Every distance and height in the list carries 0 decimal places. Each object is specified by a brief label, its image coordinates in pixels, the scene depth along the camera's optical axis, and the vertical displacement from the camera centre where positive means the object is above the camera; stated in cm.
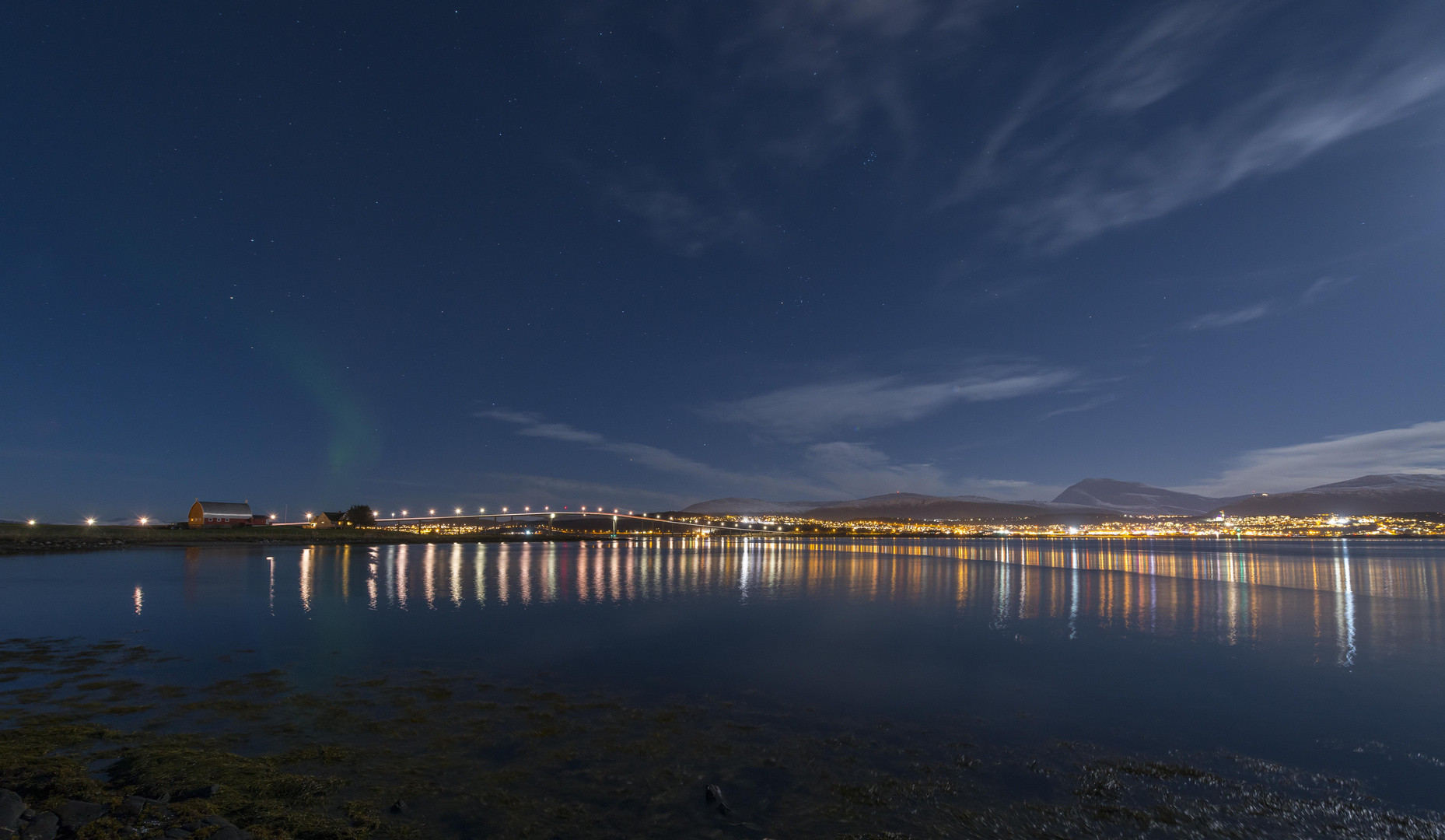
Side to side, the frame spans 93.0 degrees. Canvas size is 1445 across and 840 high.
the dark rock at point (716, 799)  832 -408
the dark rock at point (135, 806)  718 -348
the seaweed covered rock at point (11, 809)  649 -322
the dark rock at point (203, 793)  788 -363
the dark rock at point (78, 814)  688 -342
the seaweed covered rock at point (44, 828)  647 -335
